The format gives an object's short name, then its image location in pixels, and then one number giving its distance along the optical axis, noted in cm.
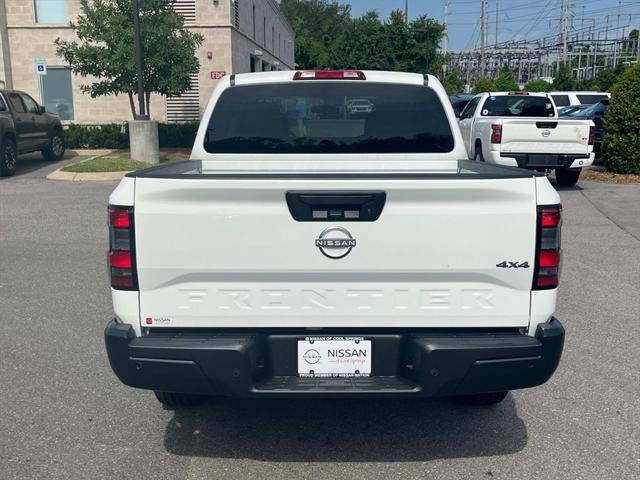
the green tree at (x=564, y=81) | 4875
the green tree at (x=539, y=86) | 4972
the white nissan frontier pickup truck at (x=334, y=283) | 308
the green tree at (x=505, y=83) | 4831
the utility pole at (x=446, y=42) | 7655
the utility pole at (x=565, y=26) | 6272
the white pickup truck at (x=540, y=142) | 1330
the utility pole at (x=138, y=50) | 1657
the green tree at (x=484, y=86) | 4847
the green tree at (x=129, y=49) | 1831
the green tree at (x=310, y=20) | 8656
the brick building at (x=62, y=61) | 2558
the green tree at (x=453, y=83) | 6435
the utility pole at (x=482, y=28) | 6650
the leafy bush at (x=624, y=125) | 1578
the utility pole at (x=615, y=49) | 8444
